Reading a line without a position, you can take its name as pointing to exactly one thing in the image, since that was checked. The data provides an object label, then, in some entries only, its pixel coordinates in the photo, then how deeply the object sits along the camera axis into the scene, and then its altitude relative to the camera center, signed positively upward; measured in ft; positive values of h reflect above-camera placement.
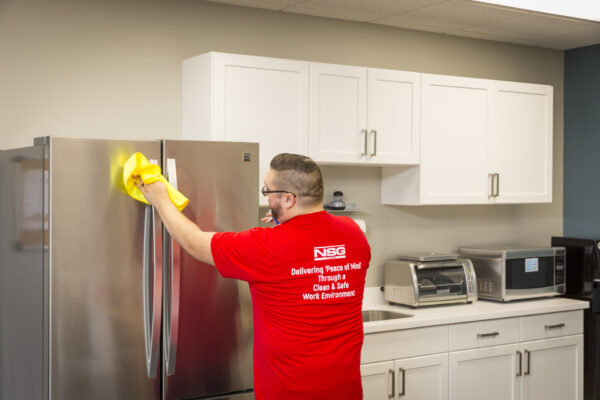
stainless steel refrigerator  8.09 -1.16
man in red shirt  7.51 -0.96
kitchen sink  13.21 -2.40
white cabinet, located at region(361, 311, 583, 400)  11.80 -3.09
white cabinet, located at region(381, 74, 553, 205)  13.38 +0.81
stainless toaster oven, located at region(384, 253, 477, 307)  13.14 -1.75
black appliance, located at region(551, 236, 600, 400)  14.30 -2.18
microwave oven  13.83 -1.65
